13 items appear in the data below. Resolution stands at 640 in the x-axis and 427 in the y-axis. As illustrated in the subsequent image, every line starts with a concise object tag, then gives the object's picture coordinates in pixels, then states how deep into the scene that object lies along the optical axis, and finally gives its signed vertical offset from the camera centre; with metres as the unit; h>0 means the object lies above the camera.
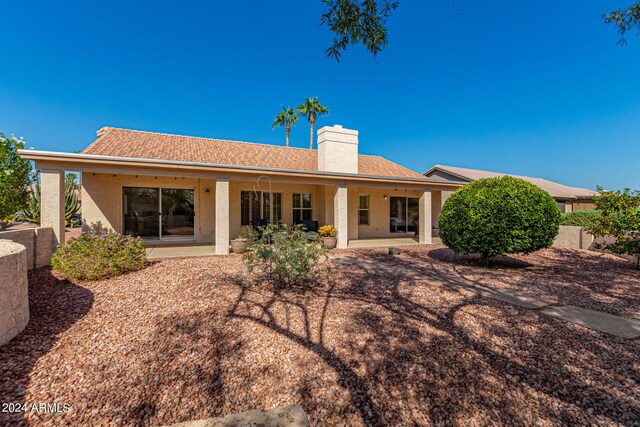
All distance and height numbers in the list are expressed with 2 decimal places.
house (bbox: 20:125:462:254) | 8.61 +0.96
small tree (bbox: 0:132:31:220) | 8.40 +1.09
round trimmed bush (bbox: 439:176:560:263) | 7.28 -0.16
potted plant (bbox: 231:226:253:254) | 9.56 -1.09
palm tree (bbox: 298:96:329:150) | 30.19 +10.87
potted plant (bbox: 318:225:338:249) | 11.02 -0.86
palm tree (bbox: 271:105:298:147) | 30.89 +10.19
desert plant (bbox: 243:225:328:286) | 5.32 -0.77
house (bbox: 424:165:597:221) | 20.95 +2.22
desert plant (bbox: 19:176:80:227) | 14.73 +0.31
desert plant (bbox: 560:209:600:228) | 14.09 -0.27
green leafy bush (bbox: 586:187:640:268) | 7.79 -0.20
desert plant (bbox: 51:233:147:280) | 5.75 -0.91
